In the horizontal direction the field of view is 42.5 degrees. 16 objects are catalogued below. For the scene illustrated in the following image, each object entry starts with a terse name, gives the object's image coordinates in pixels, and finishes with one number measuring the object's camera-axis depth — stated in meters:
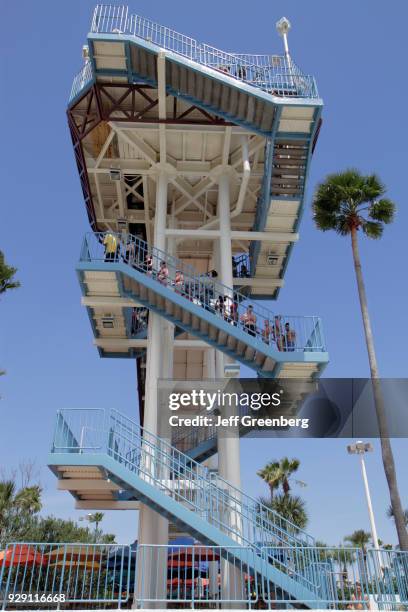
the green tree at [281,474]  34.16
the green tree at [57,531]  27.92
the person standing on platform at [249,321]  15.34
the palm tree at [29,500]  26.52
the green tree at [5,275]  18.56
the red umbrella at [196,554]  9.70
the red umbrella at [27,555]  9.41
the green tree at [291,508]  30.41
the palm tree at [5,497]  24.57
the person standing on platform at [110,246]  16.17
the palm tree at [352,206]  20.42
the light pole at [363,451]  22.83
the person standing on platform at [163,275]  15.87
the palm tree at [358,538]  43.59
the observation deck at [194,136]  16.19
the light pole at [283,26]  18.12
